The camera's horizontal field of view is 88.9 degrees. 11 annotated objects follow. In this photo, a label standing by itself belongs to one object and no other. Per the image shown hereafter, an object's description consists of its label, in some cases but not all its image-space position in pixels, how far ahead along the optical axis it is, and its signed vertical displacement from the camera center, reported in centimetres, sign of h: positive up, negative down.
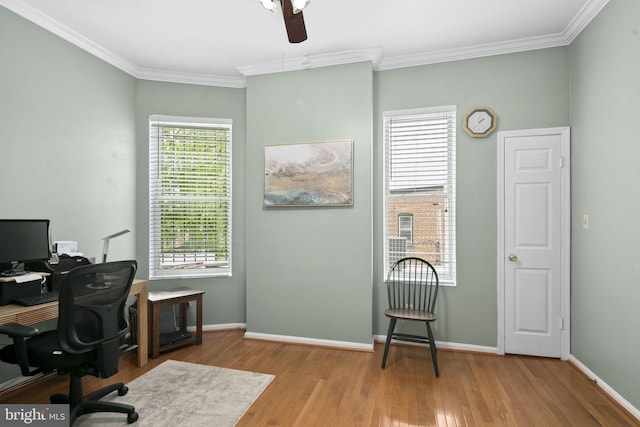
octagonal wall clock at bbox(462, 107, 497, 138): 322 +89
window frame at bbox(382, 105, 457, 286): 335 +15
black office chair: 186 -77
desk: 202 -67
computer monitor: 232 -25
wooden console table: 314 -105
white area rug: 216 -139
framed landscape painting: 339 +39
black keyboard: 219 -62
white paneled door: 305 -27
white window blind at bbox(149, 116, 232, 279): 384 +15
